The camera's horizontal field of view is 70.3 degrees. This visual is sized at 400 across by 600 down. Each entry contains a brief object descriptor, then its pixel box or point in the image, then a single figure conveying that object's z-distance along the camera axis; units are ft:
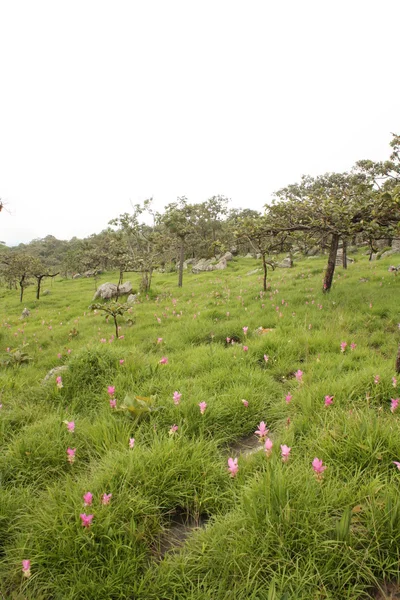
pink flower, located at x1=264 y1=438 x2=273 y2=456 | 8.59
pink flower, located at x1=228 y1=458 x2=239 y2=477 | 8.60
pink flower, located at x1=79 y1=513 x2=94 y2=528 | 6.99
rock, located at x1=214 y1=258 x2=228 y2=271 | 130.93
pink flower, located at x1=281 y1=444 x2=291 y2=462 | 8.19
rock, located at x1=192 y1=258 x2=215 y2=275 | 139.23
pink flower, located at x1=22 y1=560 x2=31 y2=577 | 6.32
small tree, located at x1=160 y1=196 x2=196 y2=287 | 79.71
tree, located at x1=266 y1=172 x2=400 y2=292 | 28.37
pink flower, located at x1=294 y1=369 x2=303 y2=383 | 13.80
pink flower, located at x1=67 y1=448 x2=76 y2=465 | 9.80
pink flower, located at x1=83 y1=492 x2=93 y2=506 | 7.40
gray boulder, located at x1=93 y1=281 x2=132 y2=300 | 74.54
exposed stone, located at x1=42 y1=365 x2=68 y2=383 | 18.75
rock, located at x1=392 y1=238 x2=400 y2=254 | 95.18
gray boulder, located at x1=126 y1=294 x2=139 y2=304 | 58.26
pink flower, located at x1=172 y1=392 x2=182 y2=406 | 12.23
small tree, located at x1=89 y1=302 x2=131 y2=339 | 28.73
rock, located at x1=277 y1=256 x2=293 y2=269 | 110.21
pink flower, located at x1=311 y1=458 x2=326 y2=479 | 7.66
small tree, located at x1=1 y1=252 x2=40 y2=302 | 98.22
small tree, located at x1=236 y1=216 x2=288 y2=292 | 37.86
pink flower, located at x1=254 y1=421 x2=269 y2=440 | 9.50
